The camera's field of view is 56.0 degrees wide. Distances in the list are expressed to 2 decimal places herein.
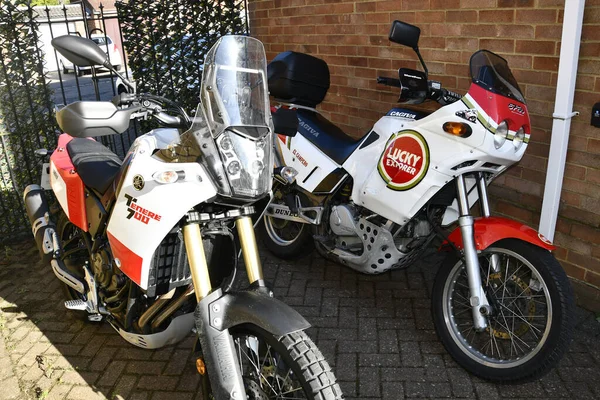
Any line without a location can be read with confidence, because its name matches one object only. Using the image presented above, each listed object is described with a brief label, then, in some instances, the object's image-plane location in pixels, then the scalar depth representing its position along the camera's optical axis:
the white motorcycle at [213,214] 2.09
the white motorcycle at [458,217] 2.79
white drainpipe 3.12
